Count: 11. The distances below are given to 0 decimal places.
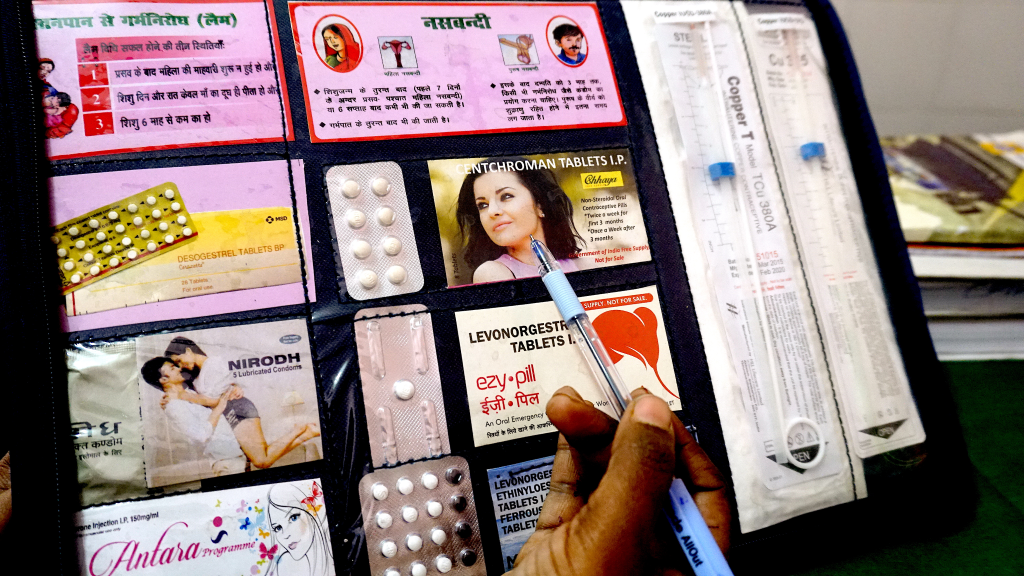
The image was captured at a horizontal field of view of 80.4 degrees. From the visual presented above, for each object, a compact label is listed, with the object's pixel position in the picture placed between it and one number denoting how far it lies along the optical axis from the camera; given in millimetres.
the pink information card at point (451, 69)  573
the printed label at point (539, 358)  543
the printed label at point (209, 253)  497
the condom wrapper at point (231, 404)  484
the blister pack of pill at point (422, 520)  500
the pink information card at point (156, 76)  521
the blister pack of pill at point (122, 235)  497
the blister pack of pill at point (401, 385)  517
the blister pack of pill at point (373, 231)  539
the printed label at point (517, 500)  526
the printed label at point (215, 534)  468
